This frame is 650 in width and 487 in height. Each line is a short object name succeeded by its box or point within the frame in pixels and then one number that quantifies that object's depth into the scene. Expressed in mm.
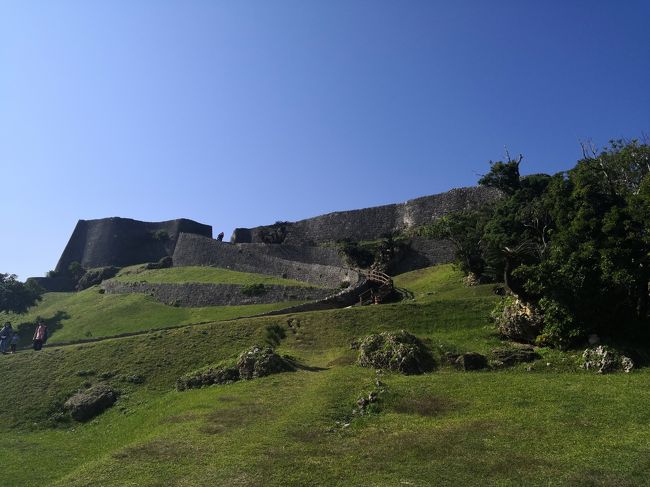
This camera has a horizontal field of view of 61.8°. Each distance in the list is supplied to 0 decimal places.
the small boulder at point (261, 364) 20906
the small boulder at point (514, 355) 19766
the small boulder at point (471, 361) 19641
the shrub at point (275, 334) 26750
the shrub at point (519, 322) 21844
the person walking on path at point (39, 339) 30891
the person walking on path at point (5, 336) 31812
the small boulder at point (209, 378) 21125
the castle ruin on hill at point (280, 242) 55594
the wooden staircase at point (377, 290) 38178
